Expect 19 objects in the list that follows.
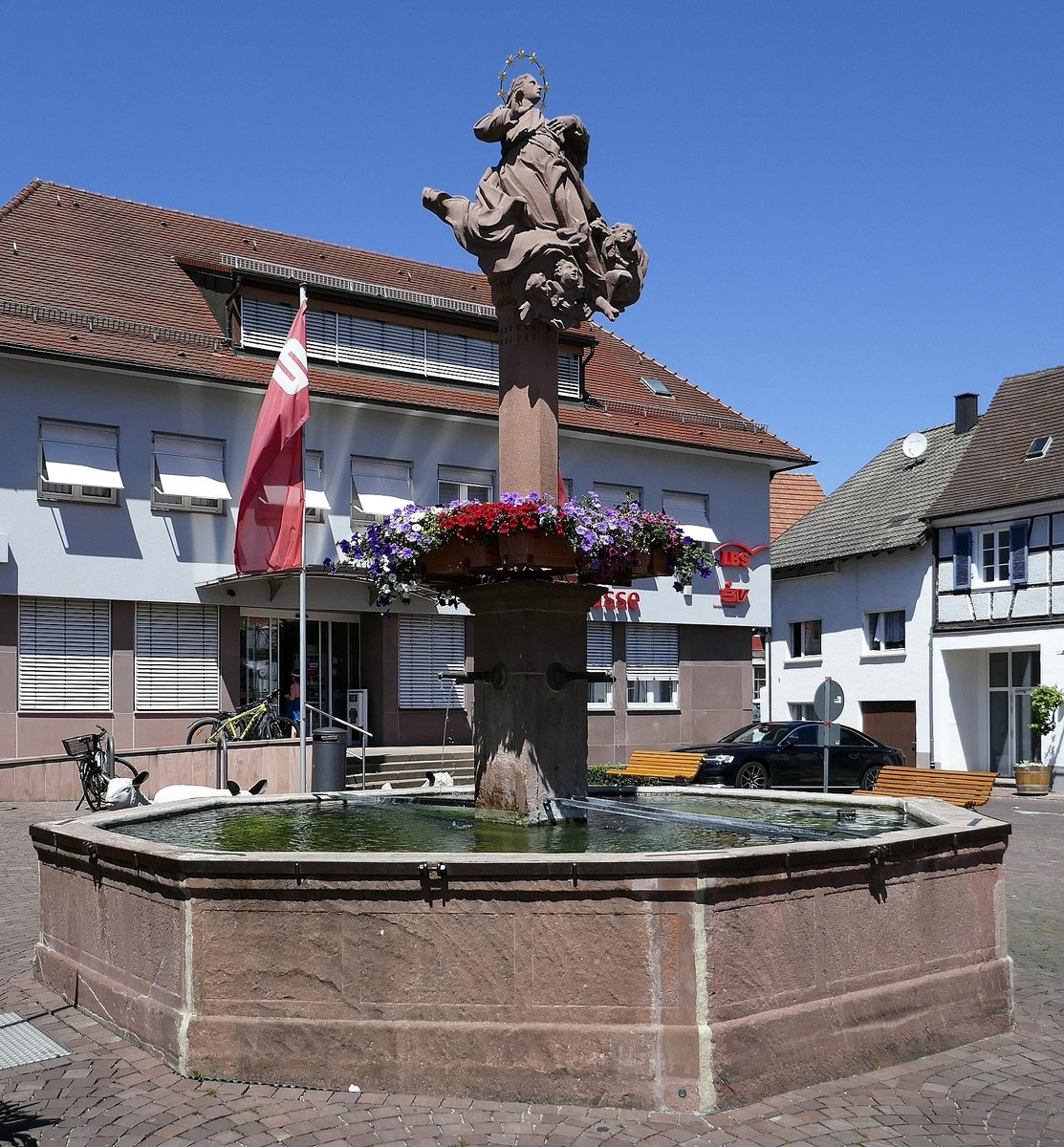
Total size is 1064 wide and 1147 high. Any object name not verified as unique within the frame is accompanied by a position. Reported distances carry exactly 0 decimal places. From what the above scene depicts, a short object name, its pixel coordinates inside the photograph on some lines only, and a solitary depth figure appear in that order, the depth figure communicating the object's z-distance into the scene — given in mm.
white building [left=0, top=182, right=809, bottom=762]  24234
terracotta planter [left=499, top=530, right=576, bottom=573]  8031
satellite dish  42219
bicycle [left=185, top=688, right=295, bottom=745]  23750
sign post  20438
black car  23719
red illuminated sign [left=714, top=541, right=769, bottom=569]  33688
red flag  19453
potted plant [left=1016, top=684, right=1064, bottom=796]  31906
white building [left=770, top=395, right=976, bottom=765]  38156
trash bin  16906
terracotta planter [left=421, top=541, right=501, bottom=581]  8188
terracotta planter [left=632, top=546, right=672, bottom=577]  8594
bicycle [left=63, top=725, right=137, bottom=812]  18547
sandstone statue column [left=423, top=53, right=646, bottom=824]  8641
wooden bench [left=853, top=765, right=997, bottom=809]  17344
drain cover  6605
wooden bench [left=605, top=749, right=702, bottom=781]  22250
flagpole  18062
